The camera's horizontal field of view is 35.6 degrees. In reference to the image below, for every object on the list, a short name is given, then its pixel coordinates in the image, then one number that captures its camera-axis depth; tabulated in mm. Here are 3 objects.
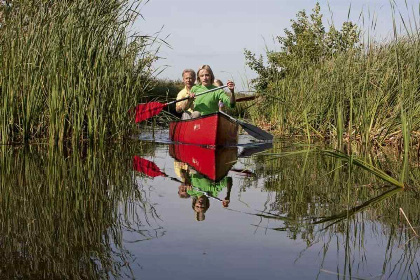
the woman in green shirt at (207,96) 11172
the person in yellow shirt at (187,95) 11938
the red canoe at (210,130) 10159
